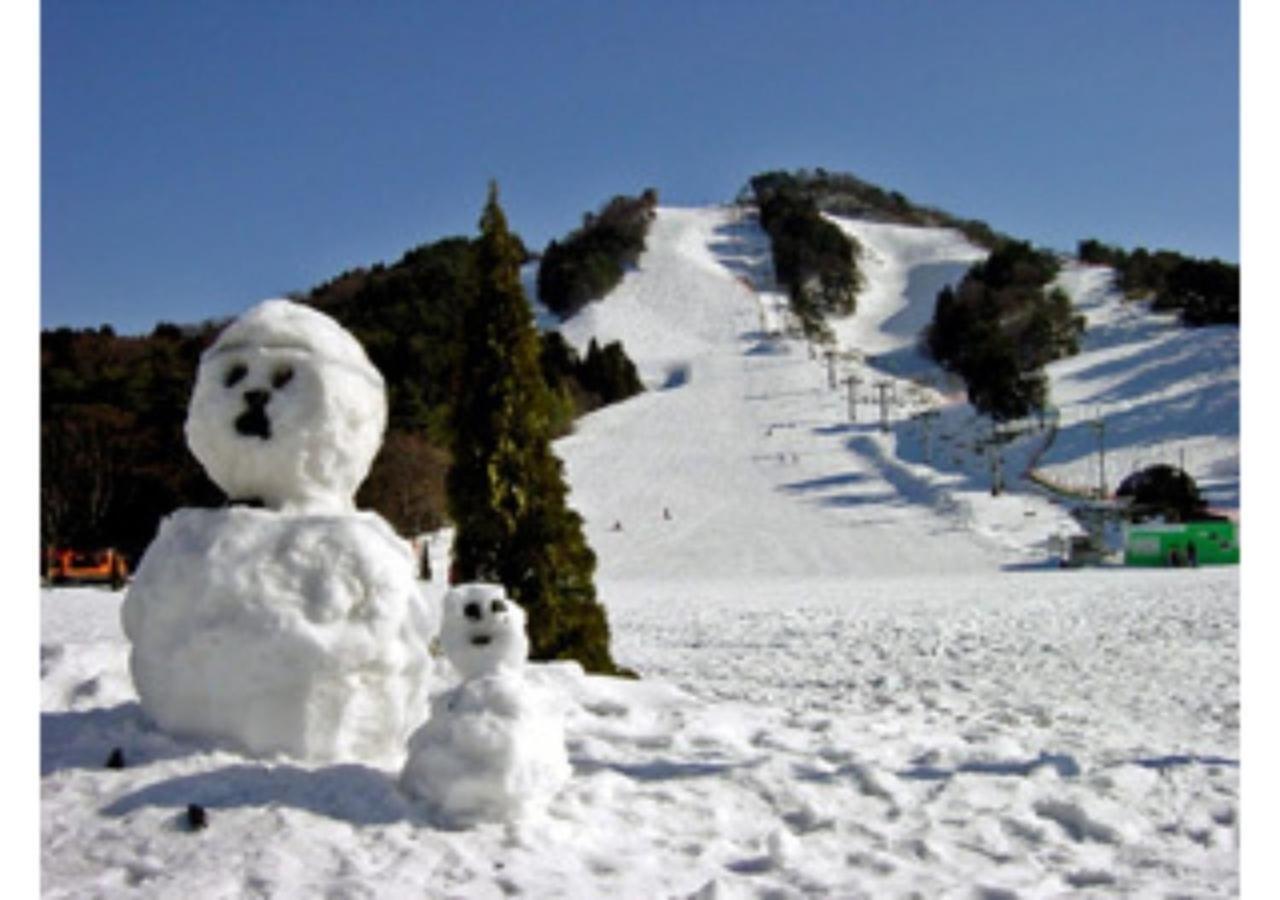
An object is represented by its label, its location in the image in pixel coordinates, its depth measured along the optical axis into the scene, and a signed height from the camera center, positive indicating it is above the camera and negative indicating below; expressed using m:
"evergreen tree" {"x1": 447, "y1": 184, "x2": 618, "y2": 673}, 8.99 -0.24
